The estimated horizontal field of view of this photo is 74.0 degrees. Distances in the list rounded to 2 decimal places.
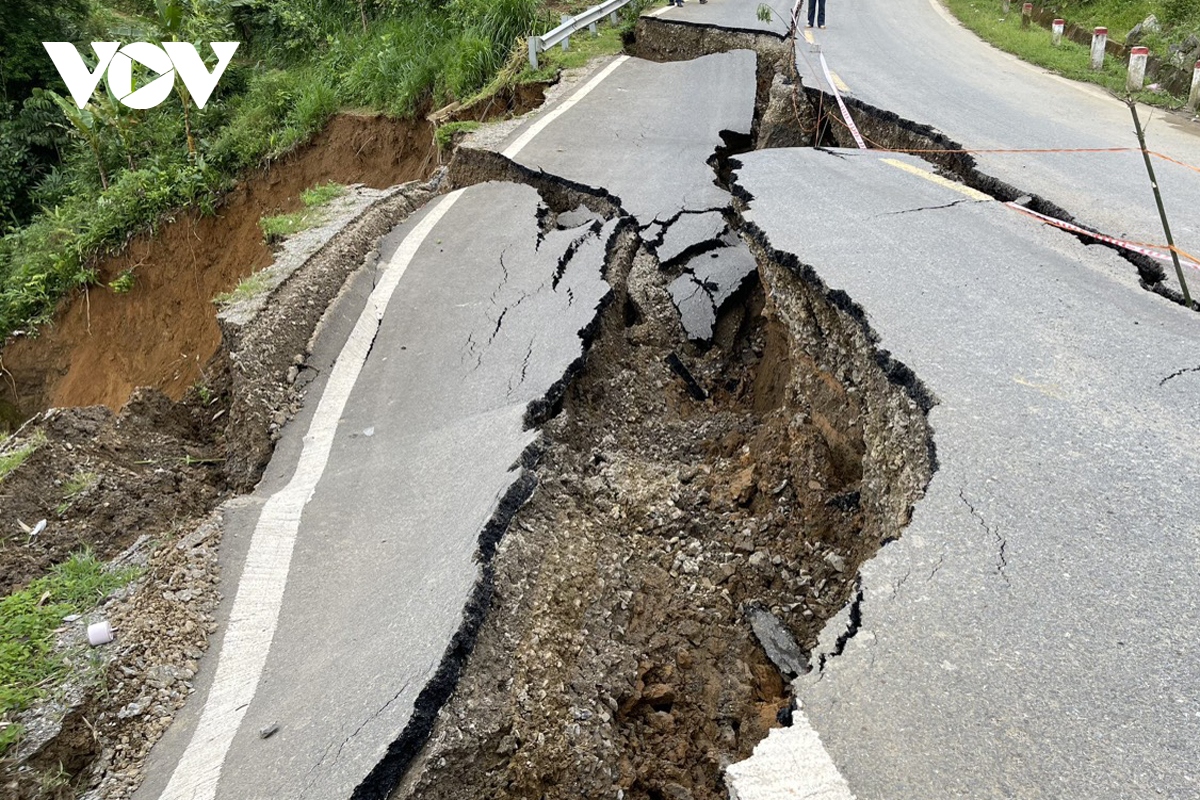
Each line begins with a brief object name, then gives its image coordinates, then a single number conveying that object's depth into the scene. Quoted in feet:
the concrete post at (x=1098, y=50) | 37.68
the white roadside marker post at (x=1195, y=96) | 30.81
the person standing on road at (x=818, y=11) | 44.62
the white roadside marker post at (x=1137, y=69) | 34.30
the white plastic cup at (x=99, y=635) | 10.37
